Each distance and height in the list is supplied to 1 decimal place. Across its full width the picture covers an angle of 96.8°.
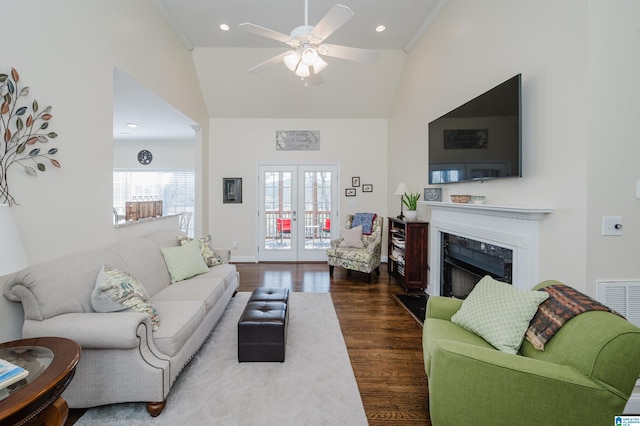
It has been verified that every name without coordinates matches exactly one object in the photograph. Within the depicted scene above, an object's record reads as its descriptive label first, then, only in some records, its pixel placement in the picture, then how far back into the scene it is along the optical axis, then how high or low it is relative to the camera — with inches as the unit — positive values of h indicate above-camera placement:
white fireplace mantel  86.4 -6.9
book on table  45.3 -27.4
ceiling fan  79.0 +52.1
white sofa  67.2 -32.2
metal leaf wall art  72.2 +20.8
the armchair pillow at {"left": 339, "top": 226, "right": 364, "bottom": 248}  201.3 -20.3
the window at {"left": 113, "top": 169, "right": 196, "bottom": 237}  302.4 +21.8
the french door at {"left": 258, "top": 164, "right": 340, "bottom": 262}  238.8 -2.1
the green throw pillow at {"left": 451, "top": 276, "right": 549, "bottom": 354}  66.4 -26.3
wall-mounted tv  91.4 +27.4
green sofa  49.6 -31.1
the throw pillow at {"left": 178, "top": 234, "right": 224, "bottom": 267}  143.5 -22.6
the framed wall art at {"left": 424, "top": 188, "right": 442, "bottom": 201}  149.5 +8.1
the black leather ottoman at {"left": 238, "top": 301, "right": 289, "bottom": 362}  92.5 -42.6
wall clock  301.7 +55.4
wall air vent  74.1 -22.8
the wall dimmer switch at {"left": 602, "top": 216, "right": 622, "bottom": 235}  73.0 -3.8
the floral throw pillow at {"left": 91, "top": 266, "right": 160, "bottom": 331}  75.3 -23.8
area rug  70.0 -51.3
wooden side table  42.3 -28.4
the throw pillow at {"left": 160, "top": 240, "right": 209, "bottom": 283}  126.2 -24.3
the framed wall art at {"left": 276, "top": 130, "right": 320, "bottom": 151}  237.0 +57.3
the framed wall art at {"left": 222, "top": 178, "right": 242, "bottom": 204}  235.1 +15.3
